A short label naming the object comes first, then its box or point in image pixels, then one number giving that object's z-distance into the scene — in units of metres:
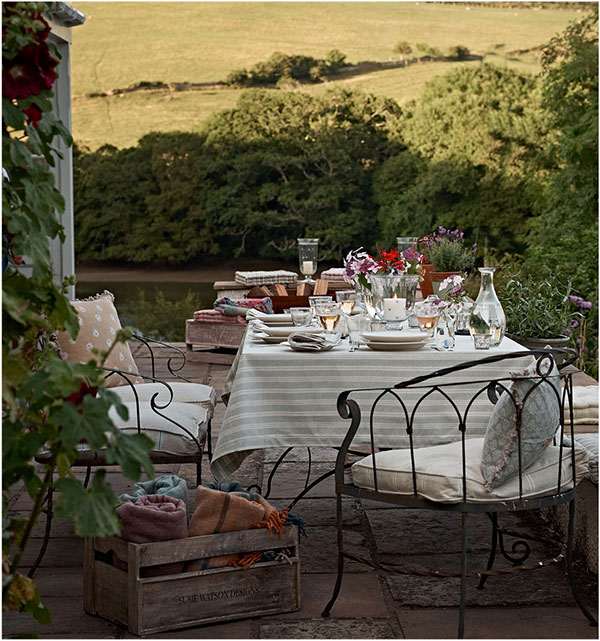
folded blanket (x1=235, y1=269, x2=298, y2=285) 8.09
